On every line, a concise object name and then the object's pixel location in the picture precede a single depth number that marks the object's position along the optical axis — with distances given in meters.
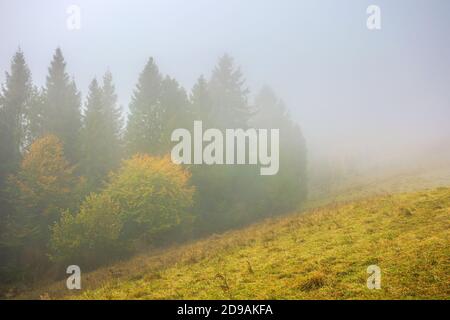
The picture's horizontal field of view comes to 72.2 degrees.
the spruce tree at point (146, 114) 34.12
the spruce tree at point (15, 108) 34.41
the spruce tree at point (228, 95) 40.66
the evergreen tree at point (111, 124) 35.97
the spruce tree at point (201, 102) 36.47
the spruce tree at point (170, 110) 32.66
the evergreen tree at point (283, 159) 39.66
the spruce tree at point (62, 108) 36.22
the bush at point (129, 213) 23.56
